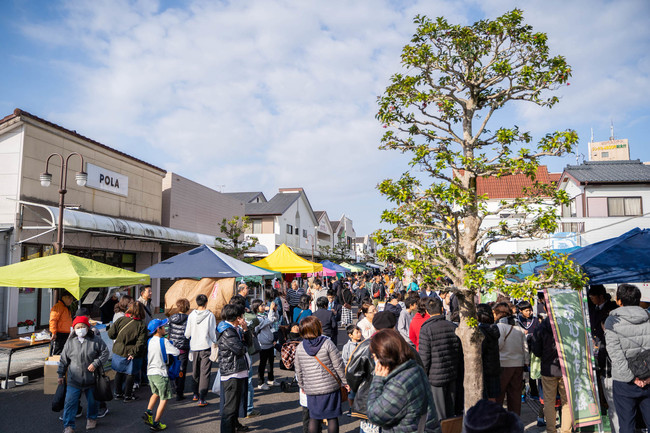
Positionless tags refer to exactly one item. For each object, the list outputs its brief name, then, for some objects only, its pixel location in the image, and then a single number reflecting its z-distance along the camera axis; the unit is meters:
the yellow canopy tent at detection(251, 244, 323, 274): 15.32
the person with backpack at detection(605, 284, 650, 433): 4.56
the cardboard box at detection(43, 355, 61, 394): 6.97
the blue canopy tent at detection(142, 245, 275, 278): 10.35
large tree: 5.16
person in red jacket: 7.04
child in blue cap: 6.03
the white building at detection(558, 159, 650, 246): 23.38
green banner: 5.49
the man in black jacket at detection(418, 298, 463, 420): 5.32
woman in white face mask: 5.86
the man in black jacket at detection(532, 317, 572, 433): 5.60
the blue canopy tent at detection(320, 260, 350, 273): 21.64
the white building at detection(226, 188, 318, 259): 36.22
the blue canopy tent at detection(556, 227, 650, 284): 6.30
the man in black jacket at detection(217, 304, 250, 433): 5.58
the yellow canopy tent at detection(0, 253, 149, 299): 7.61
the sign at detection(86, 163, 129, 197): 15.71
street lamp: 10.29
